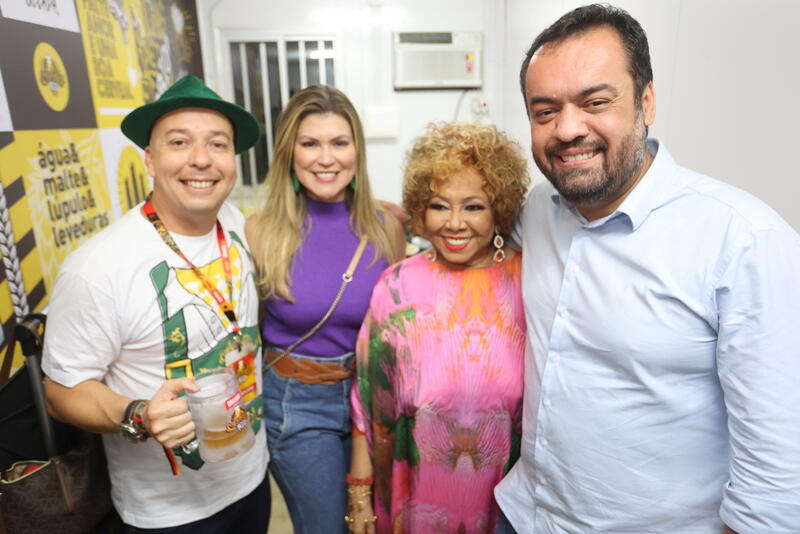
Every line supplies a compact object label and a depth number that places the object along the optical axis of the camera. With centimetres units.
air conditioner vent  416
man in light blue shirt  86
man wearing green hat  112
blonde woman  158
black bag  114
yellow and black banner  166
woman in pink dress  137
